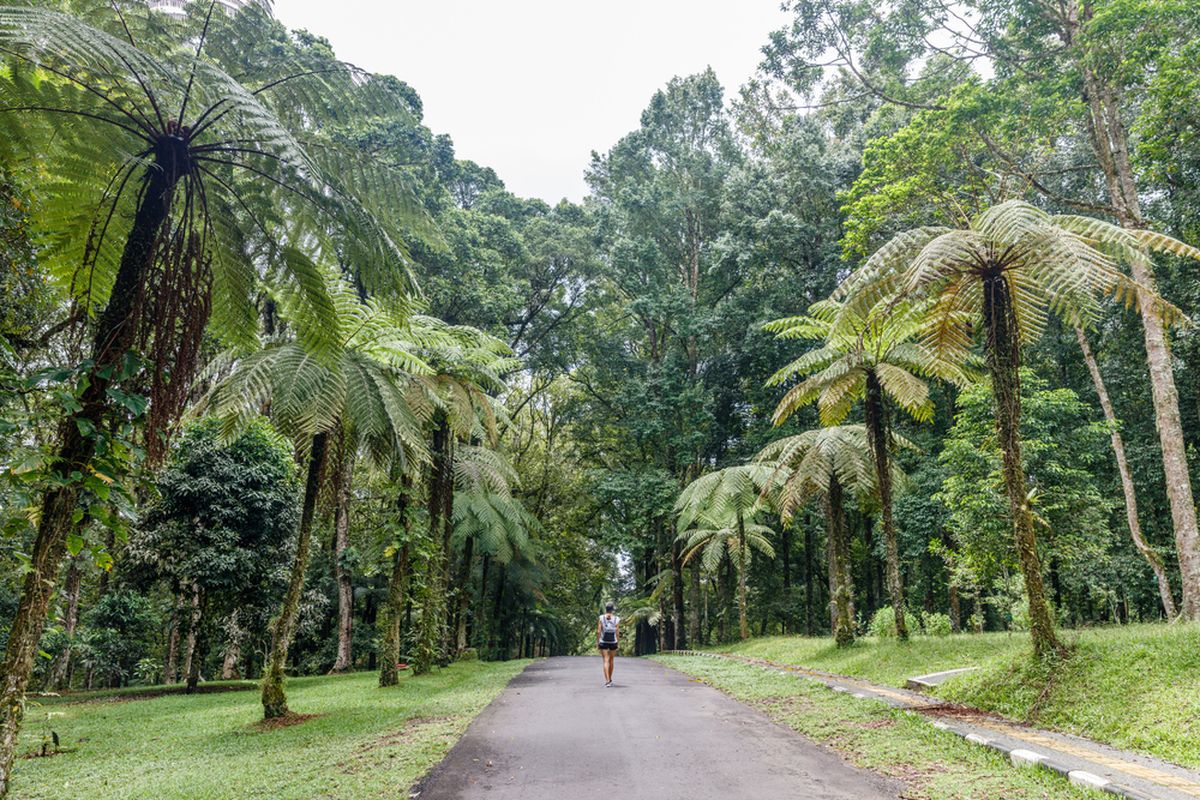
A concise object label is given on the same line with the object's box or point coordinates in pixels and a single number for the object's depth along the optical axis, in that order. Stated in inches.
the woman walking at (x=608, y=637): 462.9
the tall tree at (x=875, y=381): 479.5
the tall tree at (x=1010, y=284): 266.5
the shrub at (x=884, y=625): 579.7
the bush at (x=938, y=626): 562.3
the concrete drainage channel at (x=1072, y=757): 170.4
